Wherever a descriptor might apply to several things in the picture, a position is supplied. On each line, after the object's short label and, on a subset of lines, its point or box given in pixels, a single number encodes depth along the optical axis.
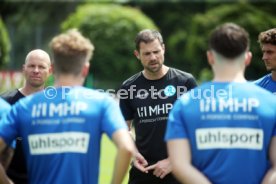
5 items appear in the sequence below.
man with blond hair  9.05
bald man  12.50
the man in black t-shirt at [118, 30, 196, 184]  14.14
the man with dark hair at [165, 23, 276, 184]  8.84
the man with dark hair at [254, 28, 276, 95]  13.70
